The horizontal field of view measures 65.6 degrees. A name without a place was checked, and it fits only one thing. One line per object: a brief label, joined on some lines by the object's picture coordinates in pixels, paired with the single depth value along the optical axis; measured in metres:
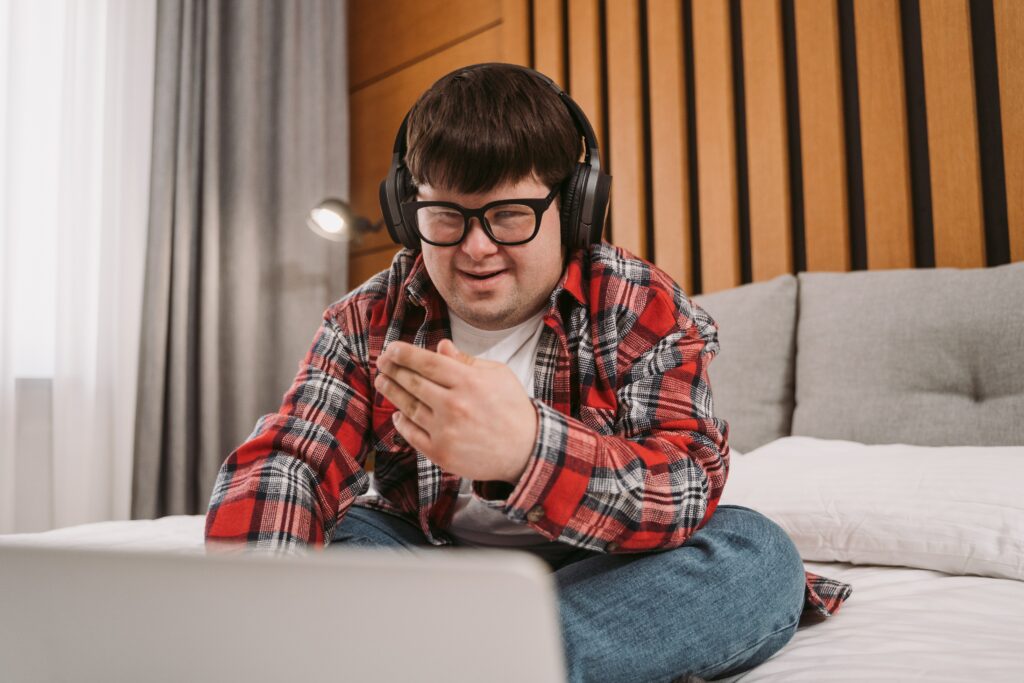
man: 0.66
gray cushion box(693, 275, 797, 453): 1.55
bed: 0.79
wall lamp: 2.42
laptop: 0.25
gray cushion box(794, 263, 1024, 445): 1.27
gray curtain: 2.50
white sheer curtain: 2.22
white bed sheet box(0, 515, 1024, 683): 0.67
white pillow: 0.95
